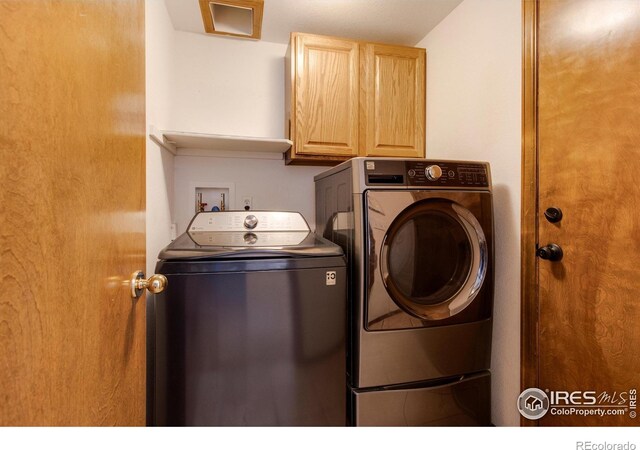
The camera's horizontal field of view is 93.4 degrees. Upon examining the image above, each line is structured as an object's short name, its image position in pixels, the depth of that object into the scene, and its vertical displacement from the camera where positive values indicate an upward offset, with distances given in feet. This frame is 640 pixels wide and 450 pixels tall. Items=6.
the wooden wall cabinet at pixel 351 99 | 6.03 +2.52
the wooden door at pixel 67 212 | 1.35 +0.06
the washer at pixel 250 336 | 3.79 -1.50
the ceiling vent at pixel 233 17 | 4.54 +3.33
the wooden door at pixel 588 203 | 3.27 +0.21
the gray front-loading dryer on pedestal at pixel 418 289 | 4.37 -1.05
